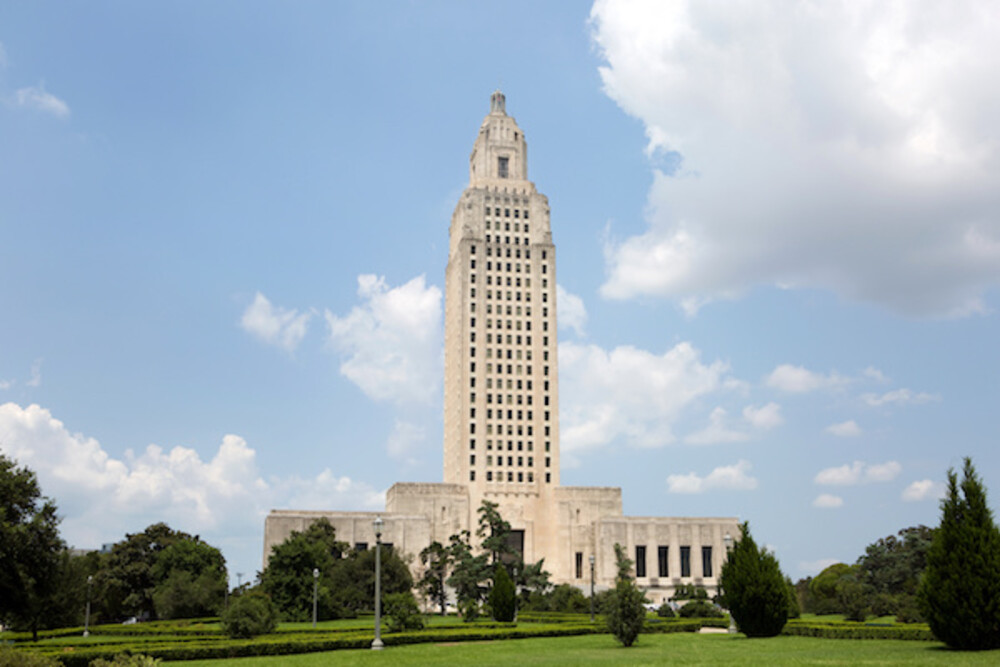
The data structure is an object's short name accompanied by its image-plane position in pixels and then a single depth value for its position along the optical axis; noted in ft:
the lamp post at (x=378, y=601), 98.96
